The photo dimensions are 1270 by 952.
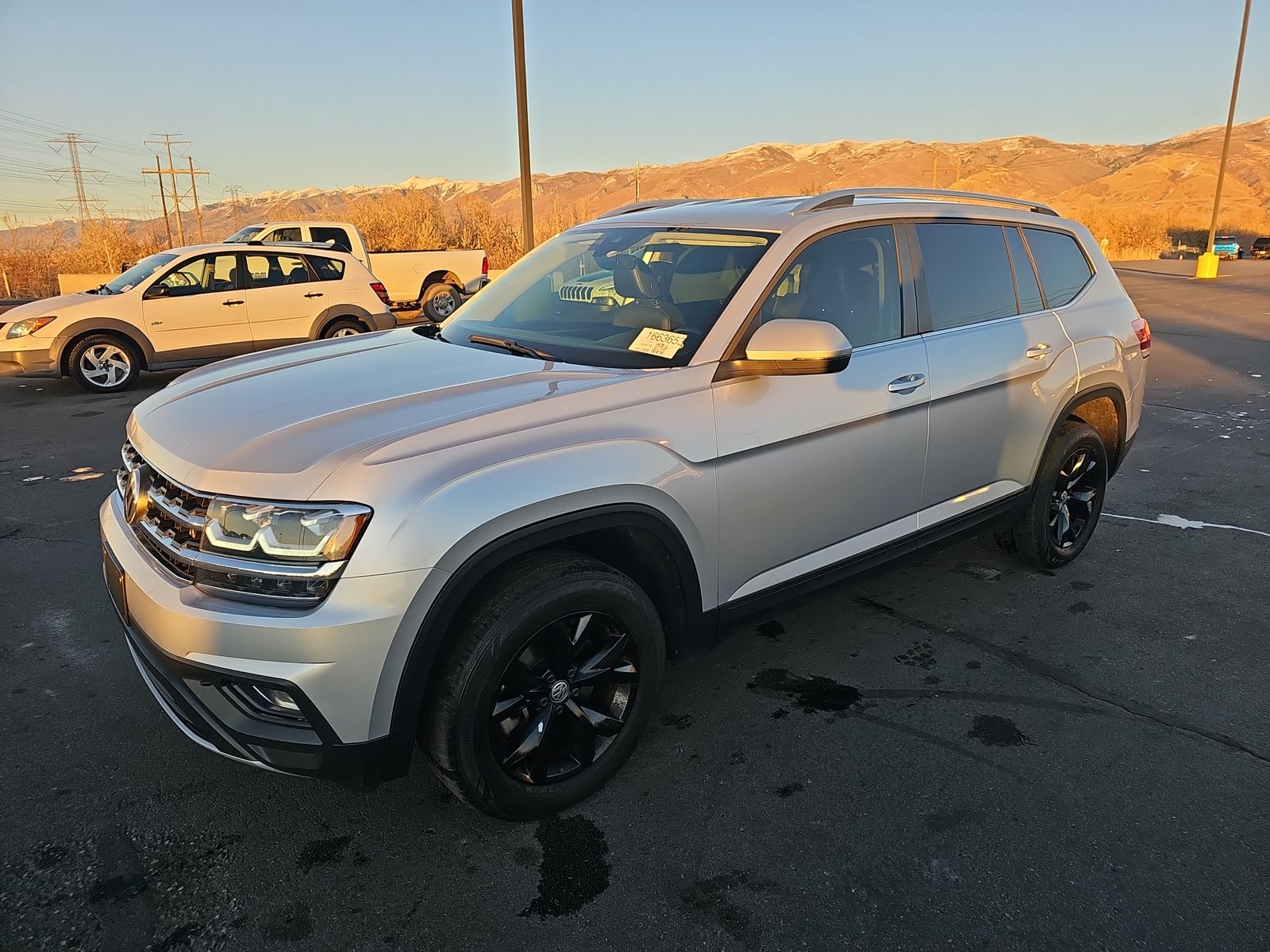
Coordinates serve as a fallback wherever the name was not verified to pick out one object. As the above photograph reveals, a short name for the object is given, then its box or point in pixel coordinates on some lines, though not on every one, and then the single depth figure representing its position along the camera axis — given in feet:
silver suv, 7.22
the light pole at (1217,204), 82.58
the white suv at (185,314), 31.55
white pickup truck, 52.95
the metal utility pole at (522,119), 41.47
